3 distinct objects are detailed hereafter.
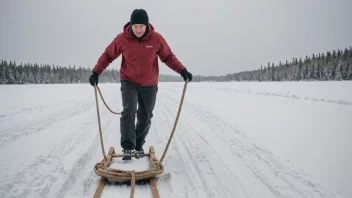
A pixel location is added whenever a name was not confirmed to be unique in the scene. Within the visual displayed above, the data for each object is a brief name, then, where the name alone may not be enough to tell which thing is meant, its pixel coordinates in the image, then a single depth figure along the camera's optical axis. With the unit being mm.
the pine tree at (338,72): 66938
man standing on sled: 3453
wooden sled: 2520
